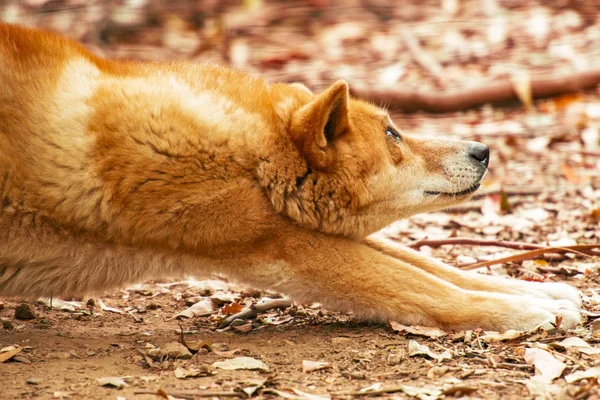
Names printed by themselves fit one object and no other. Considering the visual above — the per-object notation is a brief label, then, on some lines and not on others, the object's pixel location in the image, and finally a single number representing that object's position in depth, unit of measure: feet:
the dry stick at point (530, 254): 34.76
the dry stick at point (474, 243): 36.60
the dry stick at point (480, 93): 60.95
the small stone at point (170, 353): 25.46
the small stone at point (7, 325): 29.44
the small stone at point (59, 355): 25.81
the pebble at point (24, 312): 30.96
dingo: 26.27
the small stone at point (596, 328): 26.63
